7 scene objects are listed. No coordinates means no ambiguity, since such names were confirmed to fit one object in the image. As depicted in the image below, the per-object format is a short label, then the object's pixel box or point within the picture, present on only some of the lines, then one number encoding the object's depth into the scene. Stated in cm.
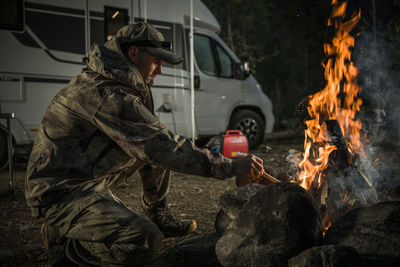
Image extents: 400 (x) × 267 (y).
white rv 662
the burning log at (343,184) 285
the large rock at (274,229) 219
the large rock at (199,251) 272
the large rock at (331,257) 195
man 240
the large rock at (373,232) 209
